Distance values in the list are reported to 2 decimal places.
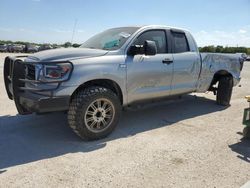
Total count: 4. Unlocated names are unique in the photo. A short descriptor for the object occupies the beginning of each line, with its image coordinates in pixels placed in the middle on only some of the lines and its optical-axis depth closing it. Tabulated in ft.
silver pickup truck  9.77
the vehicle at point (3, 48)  99.24
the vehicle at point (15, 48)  102.27
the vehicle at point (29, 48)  104.06
